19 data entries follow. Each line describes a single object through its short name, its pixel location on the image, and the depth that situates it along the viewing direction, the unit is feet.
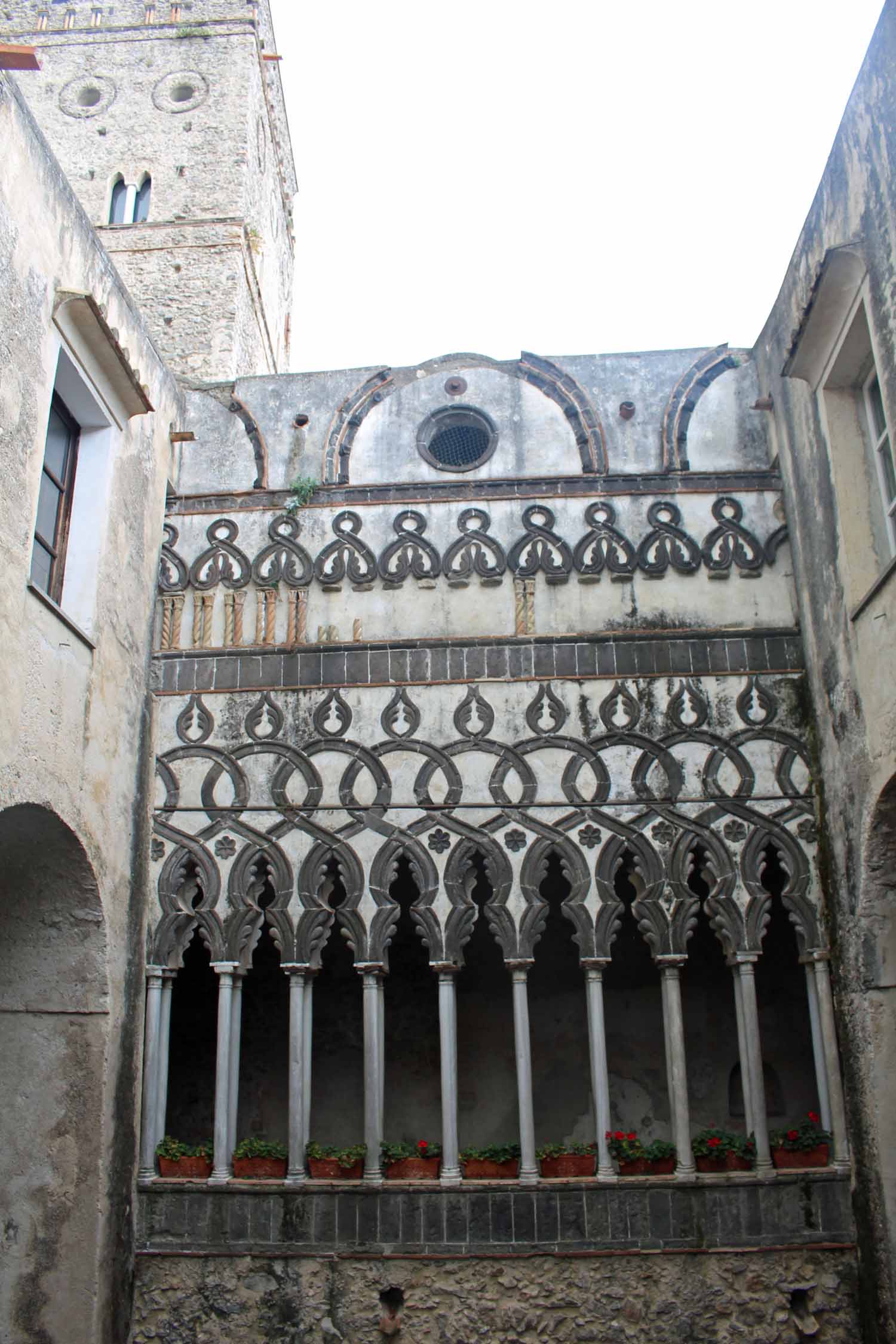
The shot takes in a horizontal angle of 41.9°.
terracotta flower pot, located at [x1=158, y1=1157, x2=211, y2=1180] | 26.91
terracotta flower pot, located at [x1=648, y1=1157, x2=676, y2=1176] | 26.35
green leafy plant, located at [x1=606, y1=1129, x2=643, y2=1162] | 26.32
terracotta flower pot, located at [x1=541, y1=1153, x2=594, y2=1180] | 26.48
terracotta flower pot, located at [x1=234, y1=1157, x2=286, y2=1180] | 26.96
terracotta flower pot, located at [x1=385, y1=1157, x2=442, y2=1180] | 26.68
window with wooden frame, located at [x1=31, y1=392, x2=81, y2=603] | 26.23
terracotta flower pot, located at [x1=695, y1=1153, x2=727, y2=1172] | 26.37
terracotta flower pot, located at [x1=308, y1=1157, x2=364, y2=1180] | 26.73
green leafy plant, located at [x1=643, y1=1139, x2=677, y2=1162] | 26.35
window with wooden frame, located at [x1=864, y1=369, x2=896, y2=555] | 25.04
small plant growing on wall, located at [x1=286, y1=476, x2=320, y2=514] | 31.91
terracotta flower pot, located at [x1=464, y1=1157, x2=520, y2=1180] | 26.63
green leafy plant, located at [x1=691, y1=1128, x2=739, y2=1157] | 26.40
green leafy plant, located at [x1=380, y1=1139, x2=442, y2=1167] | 26.78
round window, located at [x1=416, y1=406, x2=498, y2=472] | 32.78
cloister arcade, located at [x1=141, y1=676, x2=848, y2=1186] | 27.30
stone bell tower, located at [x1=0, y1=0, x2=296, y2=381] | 47.88
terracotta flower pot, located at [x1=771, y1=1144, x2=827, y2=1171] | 25.98
